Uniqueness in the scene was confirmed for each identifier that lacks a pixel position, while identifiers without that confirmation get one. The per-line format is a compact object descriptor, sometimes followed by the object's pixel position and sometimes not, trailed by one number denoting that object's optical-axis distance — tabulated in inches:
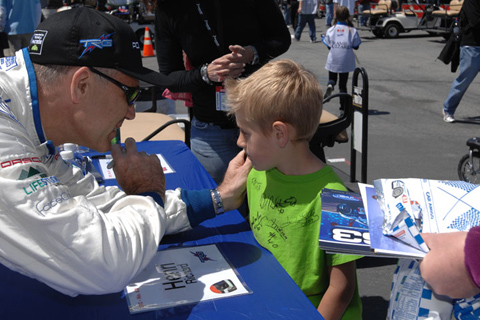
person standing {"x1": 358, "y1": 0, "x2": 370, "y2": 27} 693.3
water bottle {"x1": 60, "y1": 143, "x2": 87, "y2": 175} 90.5
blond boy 68.3
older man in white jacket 50.0
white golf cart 579.5
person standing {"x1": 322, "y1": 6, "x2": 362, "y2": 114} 291.7
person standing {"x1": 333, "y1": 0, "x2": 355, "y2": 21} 514.1
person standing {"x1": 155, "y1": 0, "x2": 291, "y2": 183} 107.5
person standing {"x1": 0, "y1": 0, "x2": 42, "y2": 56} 326.6
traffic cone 534.3
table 53.8
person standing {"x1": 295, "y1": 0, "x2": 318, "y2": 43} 592.4
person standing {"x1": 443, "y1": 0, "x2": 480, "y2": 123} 243.4
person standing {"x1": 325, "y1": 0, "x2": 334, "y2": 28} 638.8
